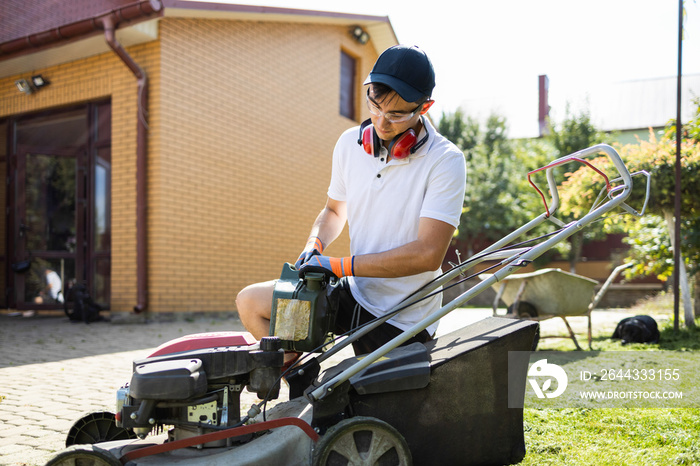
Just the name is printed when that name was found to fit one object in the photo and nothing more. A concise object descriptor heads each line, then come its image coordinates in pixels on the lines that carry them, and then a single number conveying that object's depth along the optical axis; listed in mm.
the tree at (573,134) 23250
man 2275
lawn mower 1947
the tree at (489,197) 23953
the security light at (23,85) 9344
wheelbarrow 5898
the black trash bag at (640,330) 6156
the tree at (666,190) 7211
